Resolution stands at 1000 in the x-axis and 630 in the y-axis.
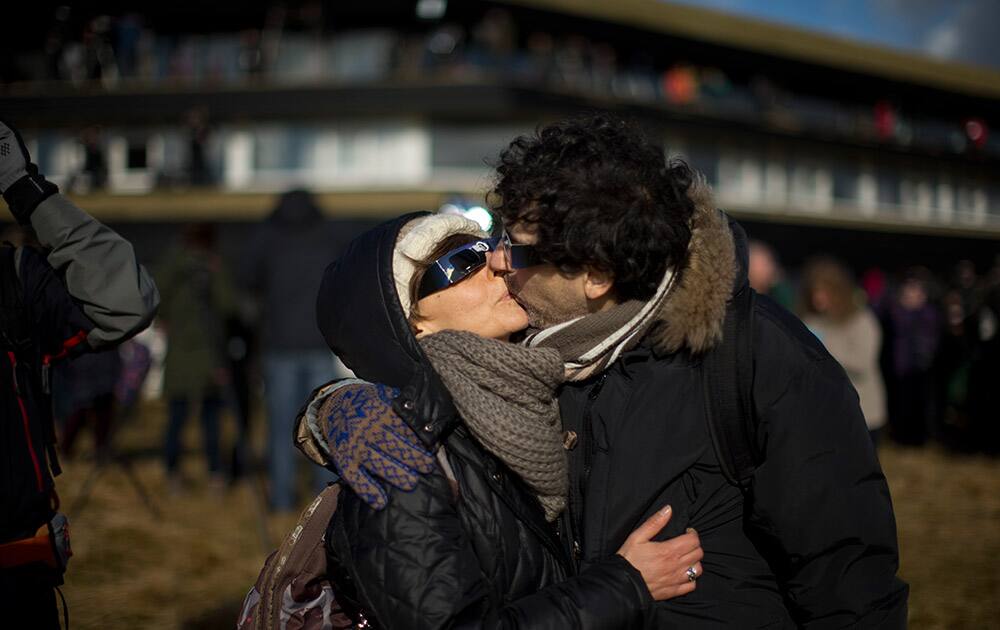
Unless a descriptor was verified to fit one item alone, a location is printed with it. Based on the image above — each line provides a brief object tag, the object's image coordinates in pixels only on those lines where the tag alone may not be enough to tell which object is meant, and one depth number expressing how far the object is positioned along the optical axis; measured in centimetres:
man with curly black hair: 202
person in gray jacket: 235
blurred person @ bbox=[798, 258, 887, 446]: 736
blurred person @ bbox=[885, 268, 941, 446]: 1173
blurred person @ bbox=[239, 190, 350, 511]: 706
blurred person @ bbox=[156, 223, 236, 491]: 771
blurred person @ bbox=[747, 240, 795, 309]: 656
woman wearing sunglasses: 183
